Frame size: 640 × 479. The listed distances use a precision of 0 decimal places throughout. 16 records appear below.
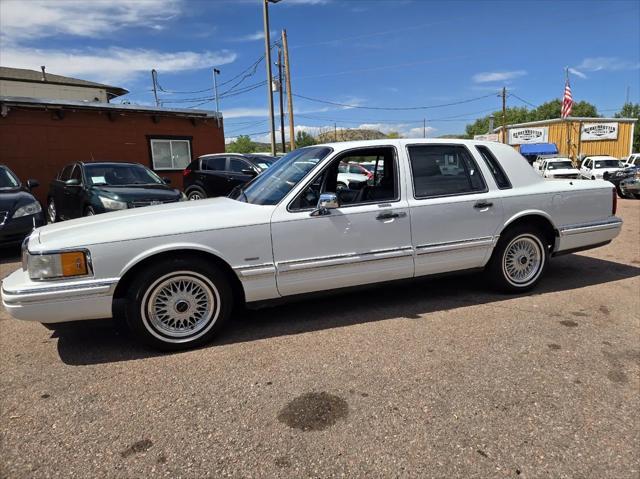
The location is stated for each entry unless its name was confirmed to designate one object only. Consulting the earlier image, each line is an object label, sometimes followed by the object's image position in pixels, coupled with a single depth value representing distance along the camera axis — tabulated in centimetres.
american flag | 3378
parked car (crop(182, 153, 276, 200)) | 1091
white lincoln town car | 322
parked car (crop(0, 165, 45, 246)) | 672
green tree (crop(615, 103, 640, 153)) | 6838
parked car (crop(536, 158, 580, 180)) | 2219
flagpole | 3897
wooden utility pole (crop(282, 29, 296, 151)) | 2570
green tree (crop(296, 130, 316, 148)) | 7296
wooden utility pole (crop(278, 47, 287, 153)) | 2481
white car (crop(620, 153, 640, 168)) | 2120
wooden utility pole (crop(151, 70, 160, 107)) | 3910
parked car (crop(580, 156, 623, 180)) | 2233
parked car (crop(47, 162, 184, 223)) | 764
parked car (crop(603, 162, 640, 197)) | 1720
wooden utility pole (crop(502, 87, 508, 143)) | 4302
